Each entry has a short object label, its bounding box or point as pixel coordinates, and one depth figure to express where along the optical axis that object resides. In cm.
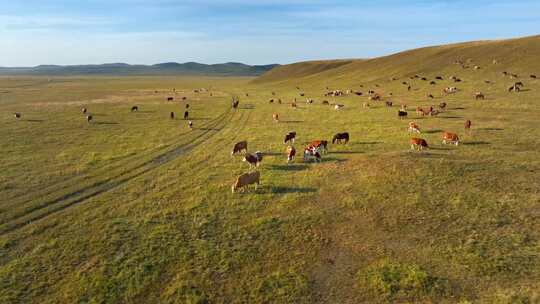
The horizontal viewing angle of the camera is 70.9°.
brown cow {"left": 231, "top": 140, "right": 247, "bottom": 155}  2747
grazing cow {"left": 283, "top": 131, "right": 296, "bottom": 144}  3021
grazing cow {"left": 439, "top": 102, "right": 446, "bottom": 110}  4313
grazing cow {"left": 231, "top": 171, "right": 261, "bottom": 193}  2031
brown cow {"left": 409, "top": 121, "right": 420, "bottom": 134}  3147
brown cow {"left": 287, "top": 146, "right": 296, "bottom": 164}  2494
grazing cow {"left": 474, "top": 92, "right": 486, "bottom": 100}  4768
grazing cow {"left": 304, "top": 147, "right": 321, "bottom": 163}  2482
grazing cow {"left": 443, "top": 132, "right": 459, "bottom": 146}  2698
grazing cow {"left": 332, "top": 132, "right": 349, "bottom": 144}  2881
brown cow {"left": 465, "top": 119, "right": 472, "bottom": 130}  3159
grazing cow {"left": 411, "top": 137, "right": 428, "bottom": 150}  2564
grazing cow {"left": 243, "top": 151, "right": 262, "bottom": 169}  2425
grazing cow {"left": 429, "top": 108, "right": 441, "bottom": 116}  3944
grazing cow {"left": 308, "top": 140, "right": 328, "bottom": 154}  2605
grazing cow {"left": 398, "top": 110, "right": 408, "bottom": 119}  3944
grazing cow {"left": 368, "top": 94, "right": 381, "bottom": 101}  5619
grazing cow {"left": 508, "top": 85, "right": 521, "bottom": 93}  5049
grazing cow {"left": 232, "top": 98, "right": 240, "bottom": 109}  5837
